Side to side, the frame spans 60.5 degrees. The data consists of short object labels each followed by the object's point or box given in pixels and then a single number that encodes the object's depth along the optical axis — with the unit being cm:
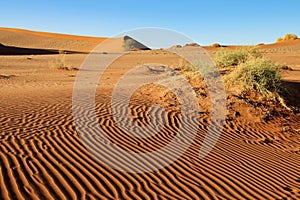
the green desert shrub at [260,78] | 854
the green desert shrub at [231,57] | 1161
